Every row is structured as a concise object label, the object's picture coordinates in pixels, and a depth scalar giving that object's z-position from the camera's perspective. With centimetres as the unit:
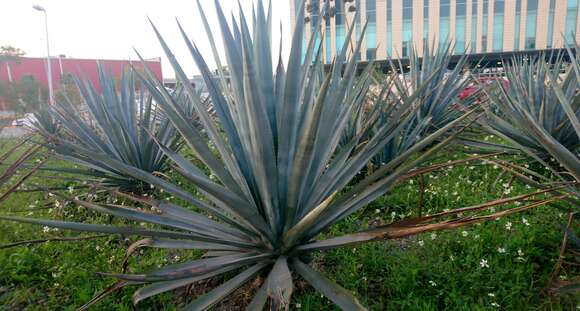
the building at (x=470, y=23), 2825
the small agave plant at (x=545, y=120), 143
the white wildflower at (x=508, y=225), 204
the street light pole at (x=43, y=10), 1481
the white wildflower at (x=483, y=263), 174
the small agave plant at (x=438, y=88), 371
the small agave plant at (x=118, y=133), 286
